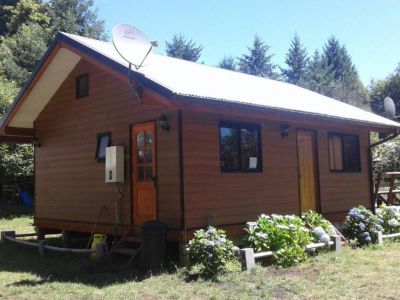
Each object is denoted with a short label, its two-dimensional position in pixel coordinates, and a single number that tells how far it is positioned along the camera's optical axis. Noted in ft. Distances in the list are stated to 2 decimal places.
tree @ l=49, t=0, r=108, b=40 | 128.36
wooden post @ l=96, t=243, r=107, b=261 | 31.99
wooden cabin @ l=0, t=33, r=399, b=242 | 30.42
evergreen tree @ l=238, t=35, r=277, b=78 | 185.57
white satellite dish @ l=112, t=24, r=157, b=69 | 28.80
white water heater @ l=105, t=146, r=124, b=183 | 34.12
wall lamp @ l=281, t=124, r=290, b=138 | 37.42
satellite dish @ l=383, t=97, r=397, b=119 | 50.62
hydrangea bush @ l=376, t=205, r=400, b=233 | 37.88
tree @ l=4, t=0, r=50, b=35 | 132.67
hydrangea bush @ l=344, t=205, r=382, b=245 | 34.53
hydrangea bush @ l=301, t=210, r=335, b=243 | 33.73
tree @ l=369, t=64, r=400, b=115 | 161.99
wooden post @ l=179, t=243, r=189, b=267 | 28.73
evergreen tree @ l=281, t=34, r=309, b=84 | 192.54
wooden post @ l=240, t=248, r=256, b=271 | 26.55
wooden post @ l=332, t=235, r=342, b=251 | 32.24
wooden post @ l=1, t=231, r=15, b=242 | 44.16
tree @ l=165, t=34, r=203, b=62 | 162.09
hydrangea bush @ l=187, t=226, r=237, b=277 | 25.62
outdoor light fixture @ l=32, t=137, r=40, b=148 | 44.83
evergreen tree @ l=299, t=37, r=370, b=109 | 166.61
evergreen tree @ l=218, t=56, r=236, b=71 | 182.09
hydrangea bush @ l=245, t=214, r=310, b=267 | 28.37
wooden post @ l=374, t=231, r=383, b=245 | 34.62
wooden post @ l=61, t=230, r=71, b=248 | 40.78
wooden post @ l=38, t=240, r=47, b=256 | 36.67
